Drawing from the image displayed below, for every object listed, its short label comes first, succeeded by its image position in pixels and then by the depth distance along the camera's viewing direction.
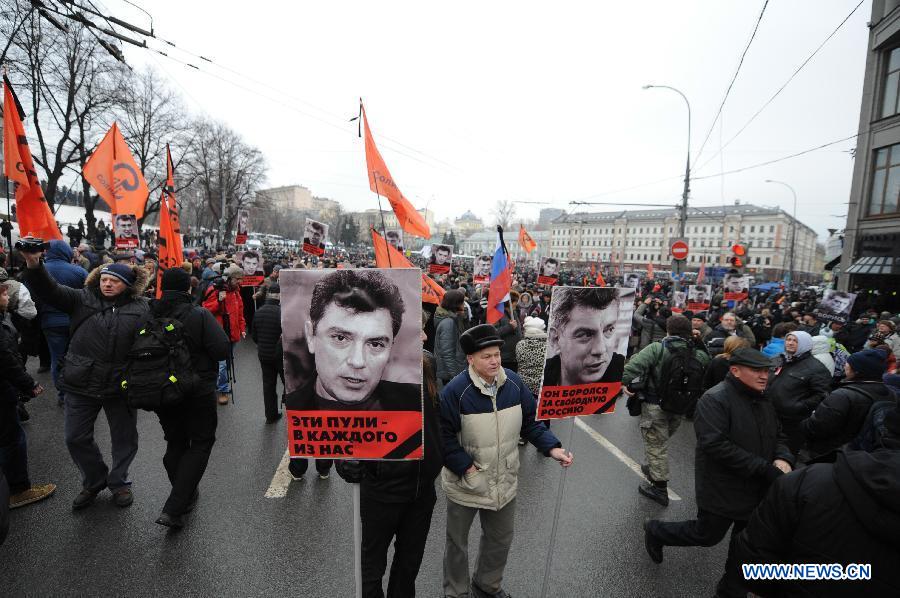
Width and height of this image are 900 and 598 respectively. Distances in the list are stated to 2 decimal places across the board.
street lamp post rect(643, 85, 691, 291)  16.26
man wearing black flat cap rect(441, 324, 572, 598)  2.67
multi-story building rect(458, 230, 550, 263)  117.62
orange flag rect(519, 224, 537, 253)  15.94
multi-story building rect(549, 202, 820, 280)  90.44
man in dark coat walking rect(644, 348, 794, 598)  2.87
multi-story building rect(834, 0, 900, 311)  16.23
